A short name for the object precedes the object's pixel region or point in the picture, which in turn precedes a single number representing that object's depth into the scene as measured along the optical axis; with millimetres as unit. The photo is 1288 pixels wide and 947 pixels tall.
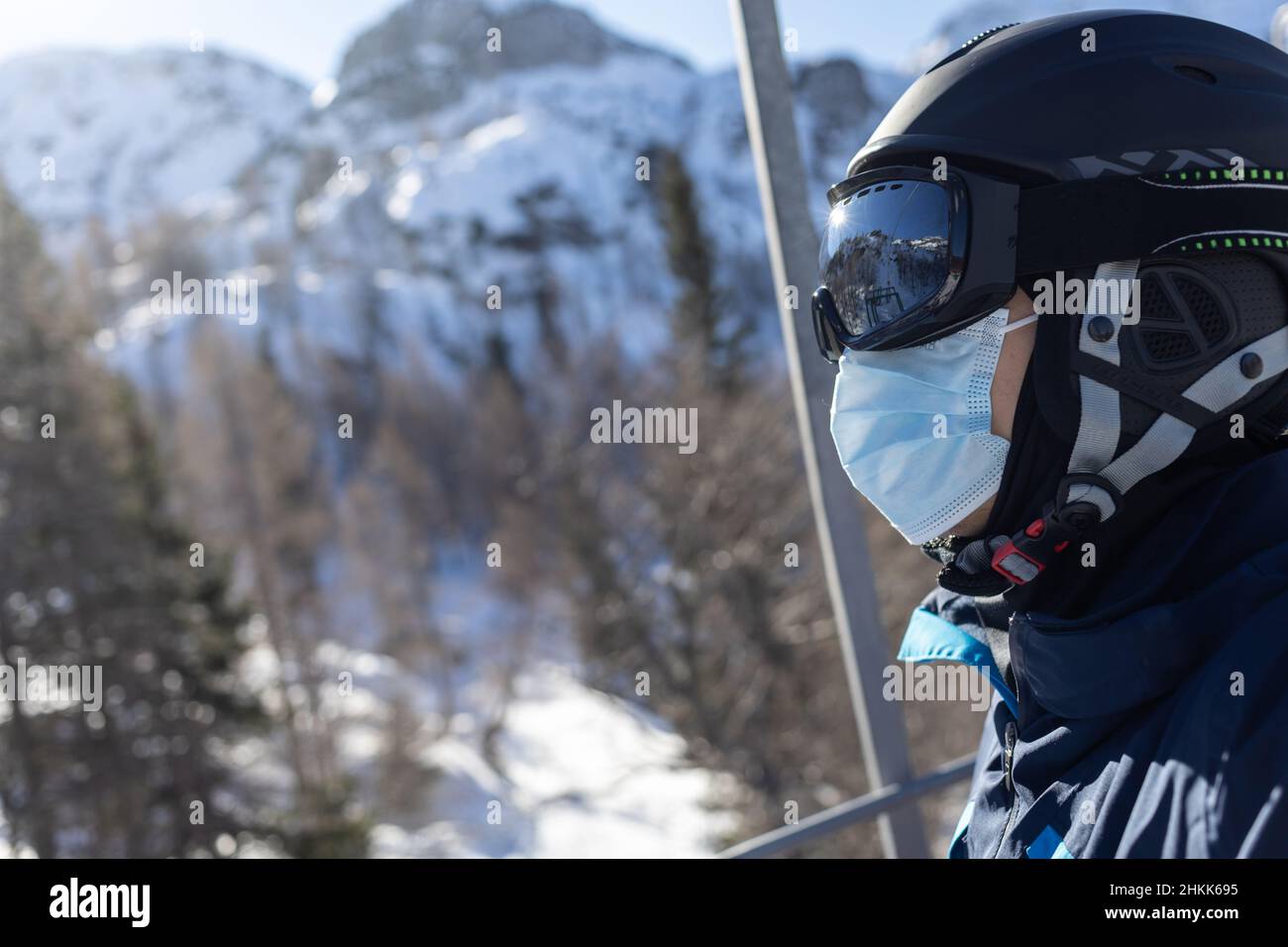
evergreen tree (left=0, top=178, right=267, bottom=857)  15070
